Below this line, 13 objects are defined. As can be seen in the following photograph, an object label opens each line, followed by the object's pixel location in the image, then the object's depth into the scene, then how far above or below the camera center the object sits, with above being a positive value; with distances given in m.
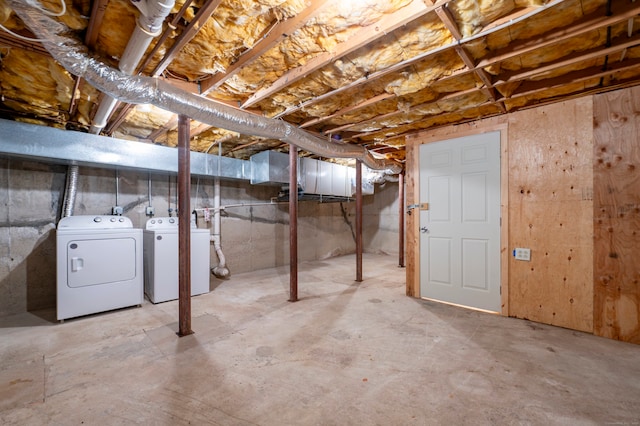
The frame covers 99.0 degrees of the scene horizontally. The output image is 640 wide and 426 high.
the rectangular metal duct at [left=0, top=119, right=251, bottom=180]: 2.61 +0.72
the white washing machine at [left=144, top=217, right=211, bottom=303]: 3.30 -0.58
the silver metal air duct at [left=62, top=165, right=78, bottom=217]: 3.21 +0.30
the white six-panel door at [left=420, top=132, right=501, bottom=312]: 2.91 -0.08
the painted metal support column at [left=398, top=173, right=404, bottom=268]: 5.54 -0.15
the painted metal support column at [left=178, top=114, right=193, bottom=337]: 2.41 -0.06
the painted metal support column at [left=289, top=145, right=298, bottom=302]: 3.33 -0.08
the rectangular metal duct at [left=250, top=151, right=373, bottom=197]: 4.37 +0.73
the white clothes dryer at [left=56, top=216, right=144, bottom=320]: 2.69 -0.53
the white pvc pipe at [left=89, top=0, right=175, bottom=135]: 1.33 +1.03
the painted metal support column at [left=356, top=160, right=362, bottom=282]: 4.31 -0.09
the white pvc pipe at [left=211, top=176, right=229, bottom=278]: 4.50 -0.39
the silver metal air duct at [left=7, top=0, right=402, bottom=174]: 1.54 +0.94
